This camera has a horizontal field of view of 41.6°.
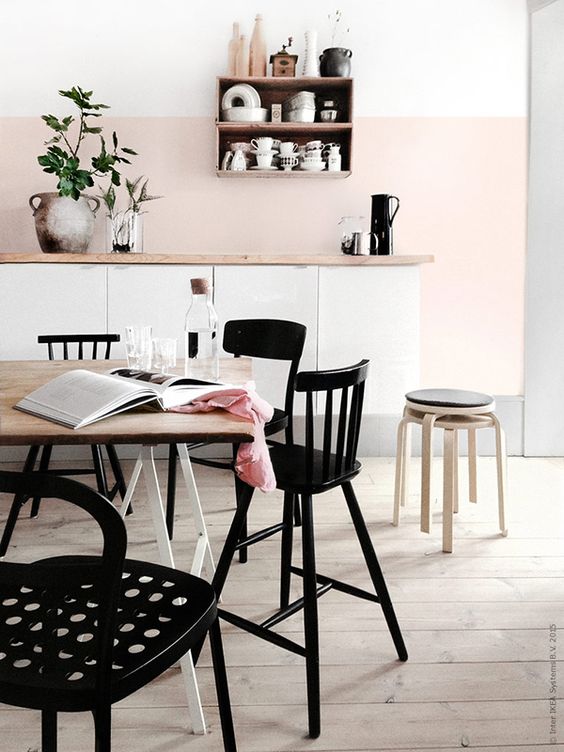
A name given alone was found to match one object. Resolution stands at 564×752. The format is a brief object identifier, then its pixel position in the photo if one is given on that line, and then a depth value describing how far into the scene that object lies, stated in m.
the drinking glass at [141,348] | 2.19
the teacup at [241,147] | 4.35
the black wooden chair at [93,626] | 1.03
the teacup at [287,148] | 4.31
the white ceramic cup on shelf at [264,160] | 4.32
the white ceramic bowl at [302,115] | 4.25
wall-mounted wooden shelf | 4.24
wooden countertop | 3.97
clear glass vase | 4.20
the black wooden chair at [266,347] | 2.75
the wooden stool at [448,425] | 2.91
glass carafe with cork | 2.14
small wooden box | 4.23
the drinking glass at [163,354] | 2.19
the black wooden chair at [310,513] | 1.79
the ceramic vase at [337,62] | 4.22
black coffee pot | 4.24
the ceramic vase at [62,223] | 4.02
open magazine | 1.57
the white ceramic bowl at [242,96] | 4.23
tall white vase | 4.26
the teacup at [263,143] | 4.30
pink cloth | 1.60
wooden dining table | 1.45
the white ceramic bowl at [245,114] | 4.24
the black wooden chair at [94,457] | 3.09
